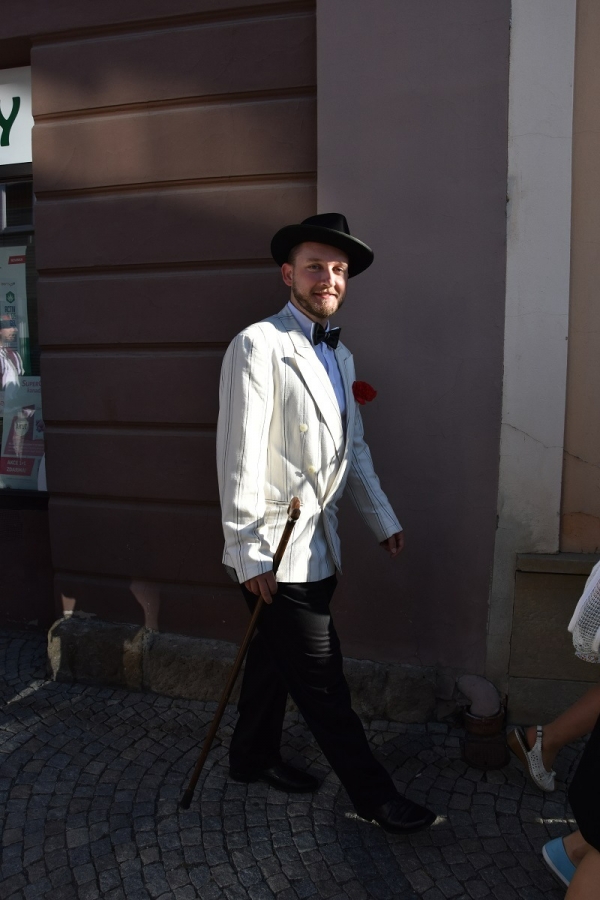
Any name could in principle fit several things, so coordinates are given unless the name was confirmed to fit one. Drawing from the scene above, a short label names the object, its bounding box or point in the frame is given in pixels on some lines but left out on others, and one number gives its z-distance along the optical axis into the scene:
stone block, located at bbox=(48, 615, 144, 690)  3.73
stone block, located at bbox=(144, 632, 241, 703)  3.61
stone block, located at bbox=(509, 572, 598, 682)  3.24
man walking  2.39
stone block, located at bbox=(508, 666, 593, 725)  3.29
